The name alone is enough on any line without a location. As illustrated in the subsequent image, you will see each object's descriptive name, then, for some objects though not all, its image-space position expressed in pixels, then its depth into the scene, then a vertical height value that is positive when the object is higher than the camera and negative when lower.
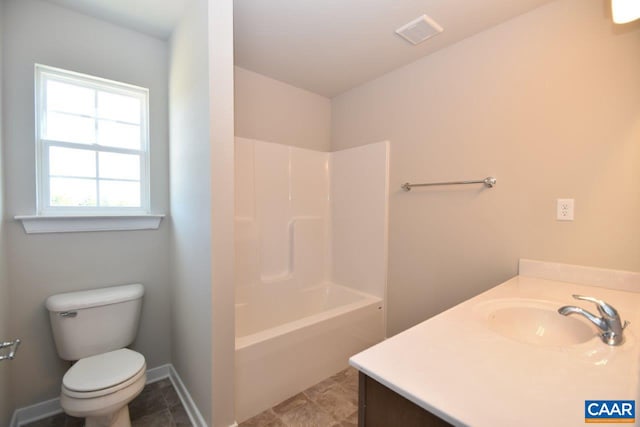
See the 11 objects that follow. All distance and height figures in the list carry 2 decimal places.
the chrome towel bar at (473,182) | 1.72 +0.18
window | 1.60 +0.40
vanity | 0.55 -0.40
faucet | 0.81 -0.35
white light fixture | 1.03 +0.77
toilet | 1.26 -0.83
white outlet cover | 1.45 -0.01
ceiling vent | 1.66 +1.15
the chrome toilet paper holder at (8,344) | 0.92 -0.49
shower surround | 1.93 -0.39
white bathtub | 1.55 -0.92
